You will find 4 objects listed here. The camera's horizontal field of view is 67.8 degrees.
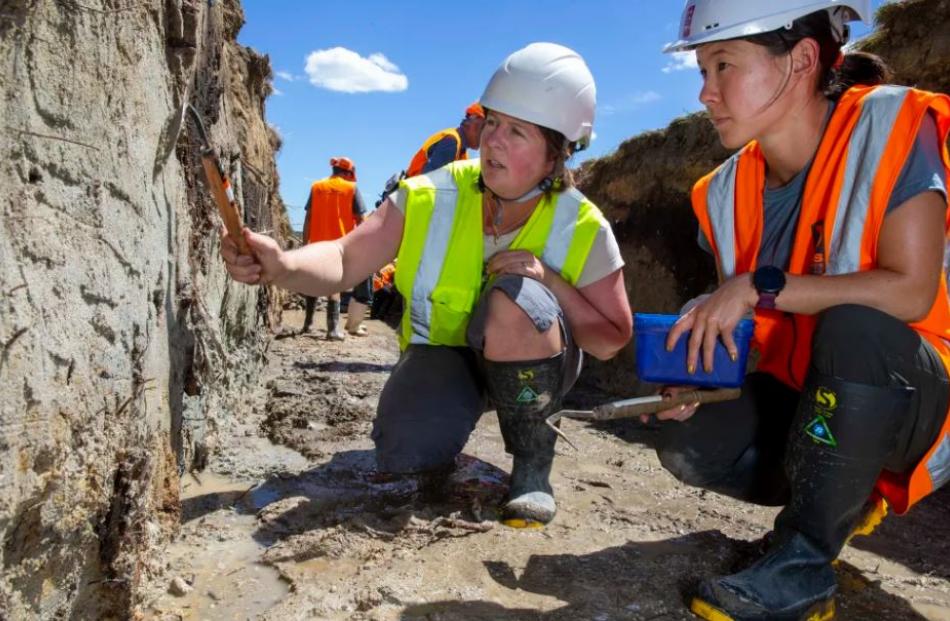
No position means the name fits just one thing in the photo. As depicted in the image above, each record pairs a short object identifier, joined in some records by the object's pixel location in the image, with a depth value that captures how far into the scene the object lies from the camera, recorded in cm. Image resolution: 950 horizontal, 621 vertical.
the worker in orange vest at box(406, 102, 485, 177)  446
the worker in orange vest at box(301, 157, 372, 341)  682
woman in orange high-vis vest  160
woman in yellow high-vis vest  220
